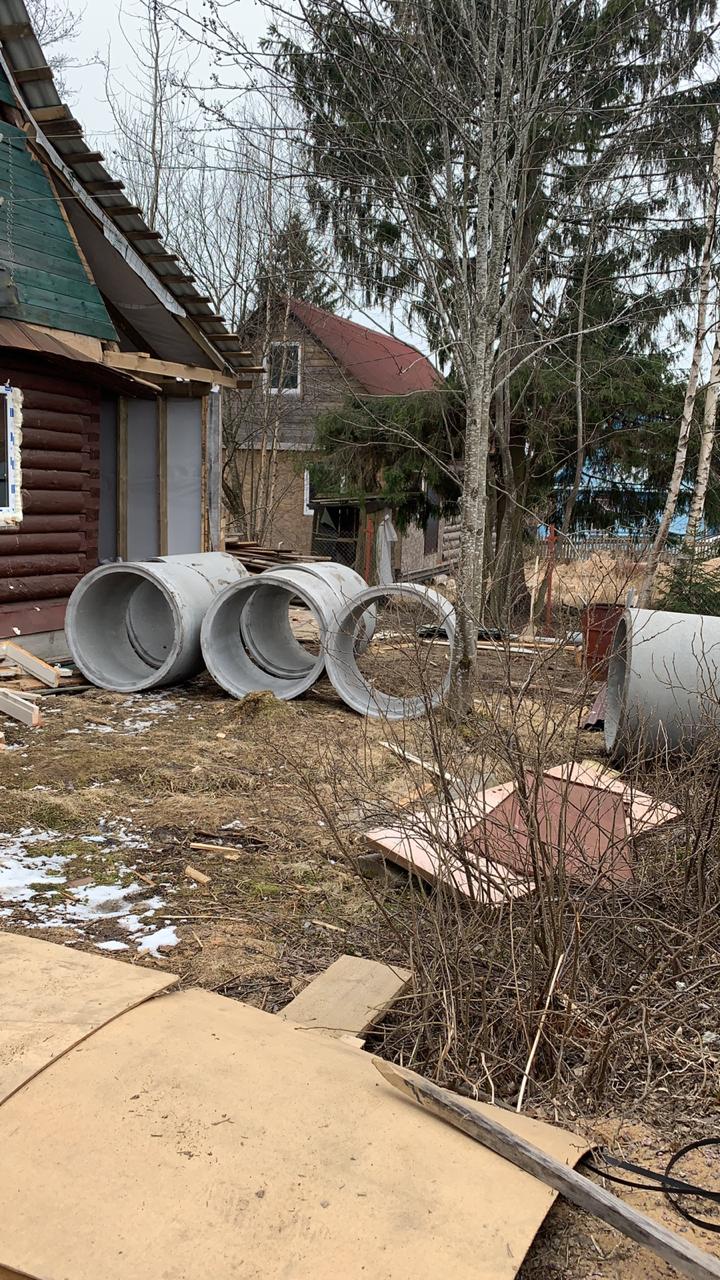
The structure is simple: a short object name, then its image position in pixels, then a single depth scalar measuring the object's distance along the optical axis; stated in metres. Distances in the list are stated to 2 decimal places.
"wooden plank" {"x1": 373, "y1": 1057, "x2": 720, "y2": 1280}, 1.95
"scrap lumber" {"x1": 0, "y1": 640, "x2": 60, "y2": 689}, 8.87
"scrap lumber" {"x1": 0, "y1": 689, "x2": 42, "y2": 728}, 7.69
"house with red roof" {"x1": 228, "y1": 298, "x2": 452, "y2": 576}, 20.66
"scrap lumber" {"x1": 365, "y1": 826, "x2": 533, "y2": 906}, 3.14
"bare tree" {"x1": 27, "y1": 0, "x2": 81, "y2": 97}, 18.56
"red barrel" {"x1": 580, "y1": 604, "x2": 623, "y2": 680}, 9.27
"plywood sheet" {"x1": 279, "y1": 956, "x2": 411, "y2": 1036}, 3.24
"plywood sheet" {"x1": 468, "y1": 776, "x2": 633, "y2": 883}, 2.99
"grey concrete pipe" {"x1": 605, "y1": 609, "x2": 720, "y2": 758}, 6.66
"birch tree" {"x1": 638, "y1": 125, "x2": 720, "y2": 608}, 11.91
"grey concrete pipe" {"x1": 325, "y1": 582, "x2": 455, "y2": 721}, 8.08
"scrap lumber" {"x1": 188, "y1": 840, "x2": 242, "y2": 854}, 5.27
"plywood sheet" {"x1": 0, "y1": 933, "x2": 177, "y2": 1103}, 2.48
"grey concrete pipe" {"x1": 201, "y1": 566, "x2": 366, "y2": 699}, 8.76
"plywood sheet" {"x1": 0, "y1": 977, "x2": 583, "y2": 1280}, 1.99
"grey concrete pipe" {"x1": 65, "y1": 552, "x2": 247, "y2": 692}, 8.98
